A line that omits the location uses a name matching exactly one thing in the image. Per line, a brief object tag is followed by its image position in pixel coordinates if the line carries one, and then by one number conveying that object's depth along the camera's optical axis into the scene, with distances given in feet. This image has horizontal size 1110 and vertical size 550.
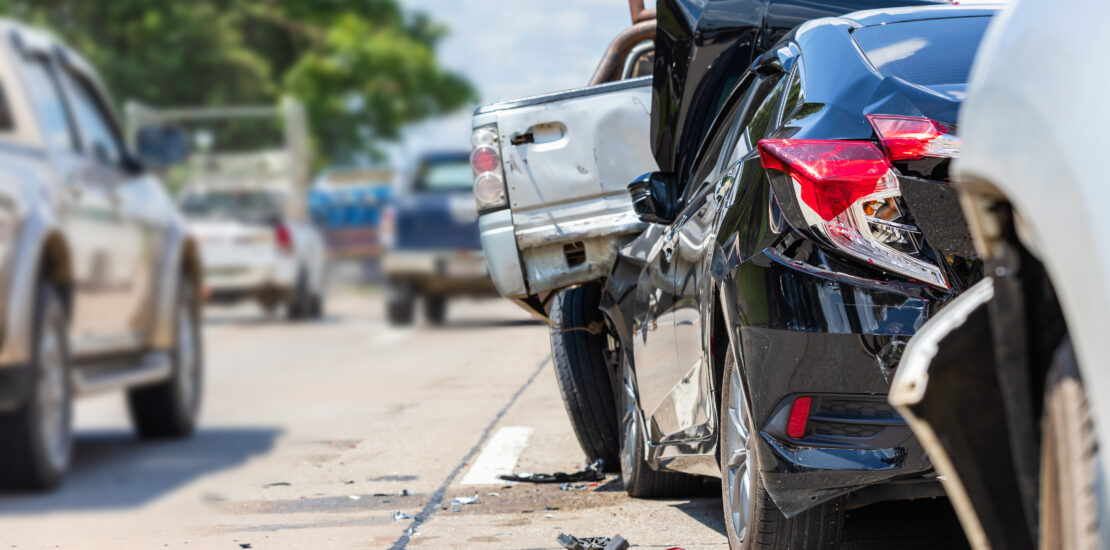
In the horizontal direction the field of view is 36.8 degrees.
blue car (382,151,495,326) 56.70
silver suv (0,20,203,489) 19.38
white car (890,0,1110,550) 6.98
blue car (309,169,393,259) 143.02
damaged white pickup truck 22.31
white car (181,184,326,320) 63.00
